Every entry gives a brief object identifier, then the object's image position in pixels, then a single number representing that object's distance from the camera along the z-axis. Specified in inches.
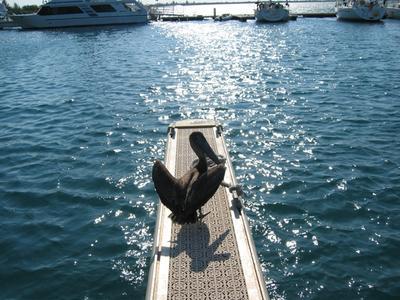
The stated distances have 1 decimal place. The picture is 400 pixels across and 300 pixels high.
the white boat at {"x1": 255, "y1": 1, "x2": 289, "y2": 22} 2790.4
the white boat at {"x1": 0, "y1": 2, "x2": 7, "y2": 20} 3309.8
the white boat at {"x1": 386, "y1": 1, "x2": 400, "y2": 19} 2726.4
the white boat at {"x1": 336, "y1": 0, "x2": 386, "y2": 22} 2578.7
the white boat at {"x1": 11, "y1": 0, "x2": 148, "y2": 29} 2778.1
